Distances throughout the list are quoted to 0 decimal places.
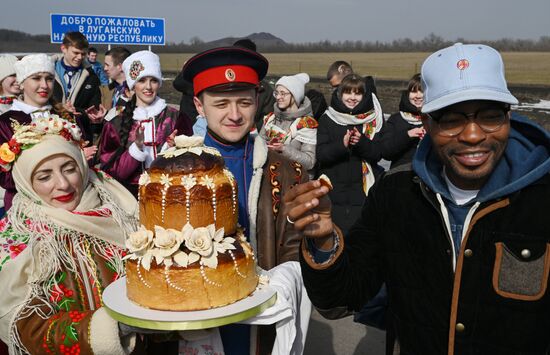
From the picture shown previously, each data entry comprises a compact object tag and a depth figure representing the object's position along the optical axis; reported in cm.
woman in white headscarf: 241
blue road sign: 1919
